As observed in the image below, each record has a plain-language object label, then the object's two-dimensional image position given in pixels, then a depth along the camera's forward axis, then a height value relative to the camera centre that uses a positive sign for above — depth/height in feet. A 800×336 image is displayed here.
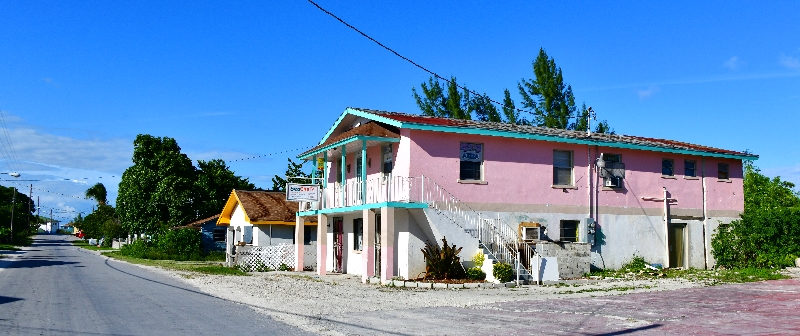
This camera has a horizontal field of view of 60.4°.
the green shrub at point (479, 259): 68.59 -4.56
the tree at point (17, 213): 291.32 +0.15
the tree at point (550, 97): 151.23 +25.85
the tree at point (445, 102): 157.66 +25.82
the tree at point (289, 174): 166.30 +9.49
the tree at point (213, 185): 168.55 +7.11
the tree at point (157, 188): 164.45 +6.19
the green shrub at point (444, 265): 67.36 -5.08
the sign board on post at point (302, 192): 82.89 +2.57
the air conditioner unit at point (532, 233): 72.84 -2.10
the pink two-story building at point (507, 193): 71.31 +2.37
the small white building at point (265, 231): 98.27 -3.02
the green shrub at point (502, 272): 65.62 -5.61
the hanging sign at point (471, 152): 75.00 +6.69
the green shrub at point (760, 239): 81.71 -3.22
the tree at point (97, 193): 415.85 +12.28
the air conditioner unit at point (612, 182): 81.71 +3.74
